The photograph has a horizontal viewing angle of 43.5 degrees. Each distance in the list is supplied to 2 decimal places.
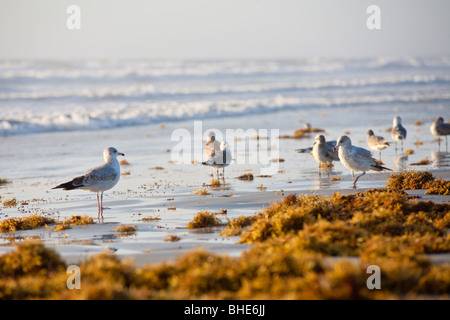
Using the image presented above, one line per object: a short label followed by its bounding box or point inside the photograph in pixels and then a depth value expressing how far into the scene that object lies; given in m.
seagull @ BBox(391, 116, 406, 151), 18.23
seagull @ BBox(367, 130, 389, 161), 16.73
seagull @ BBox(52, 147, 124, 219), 10.47
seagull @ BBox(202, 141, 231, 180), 14.20
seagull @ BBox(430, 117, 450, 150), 18.45
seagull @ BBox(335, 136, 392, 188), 12.28
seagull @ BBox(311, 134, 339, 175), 14.45
